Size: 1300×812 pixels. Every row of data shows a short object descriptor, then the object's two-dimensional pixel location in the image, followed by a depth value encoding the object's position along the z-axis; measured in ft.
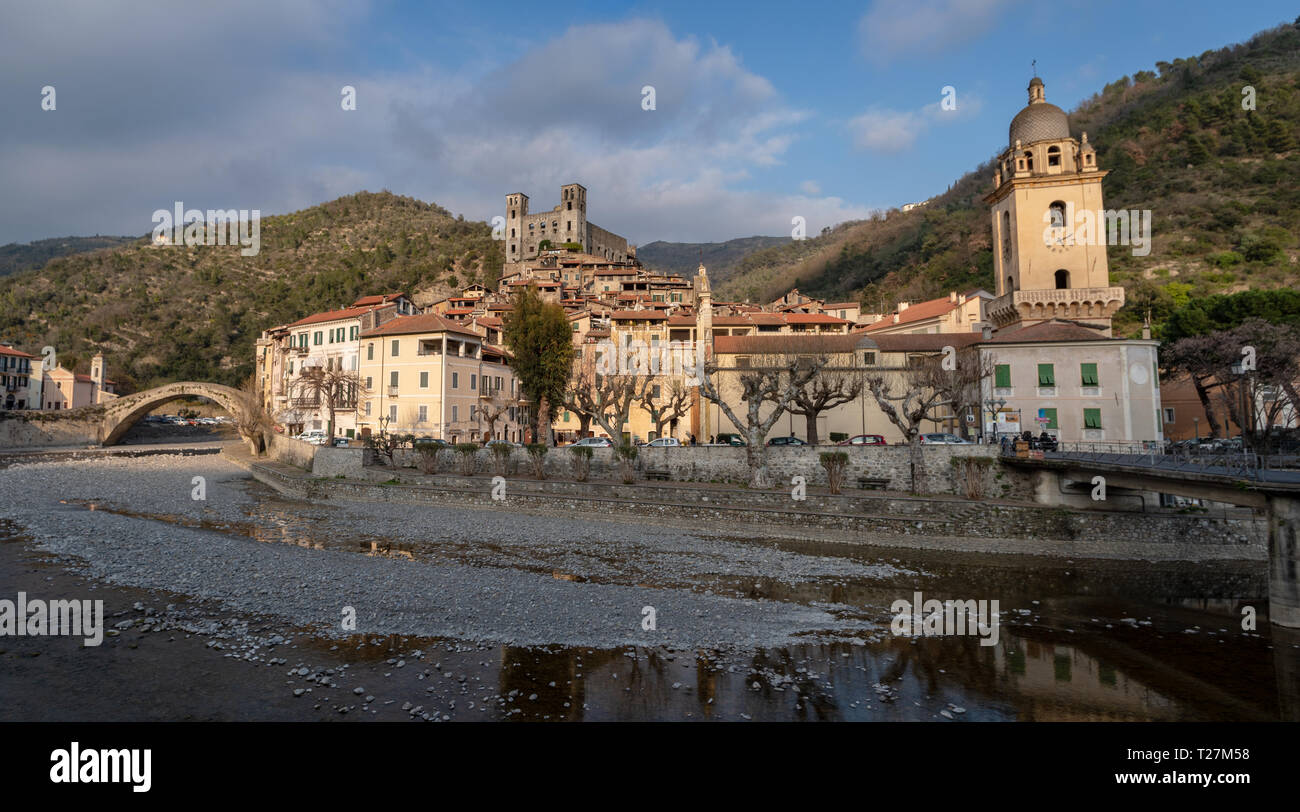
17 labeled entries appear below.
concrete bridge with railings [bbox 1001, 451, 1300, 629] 42.65
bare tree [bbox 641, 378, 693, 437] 121.39
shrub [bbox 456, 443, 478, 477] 103.65
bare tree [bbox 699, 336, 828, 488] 86.89
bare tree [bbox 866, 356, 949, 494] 83.10
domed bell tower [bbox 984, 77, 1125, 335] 121.39
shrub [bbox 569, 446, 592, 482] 92.53
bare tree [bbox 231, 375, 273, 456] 157.07
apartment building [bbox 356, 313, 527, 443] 139.03
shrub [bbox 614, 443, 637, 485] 90.89
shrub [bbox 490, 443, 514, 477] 103.30
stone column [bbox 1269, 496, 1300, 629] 42.42
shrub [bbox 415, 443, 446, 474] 106.42
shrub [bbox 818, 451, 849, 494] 81.92
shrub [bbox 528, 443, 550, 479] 96.78
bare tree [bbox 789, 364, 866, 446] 102.63
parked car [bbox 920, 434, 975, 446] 89.72
